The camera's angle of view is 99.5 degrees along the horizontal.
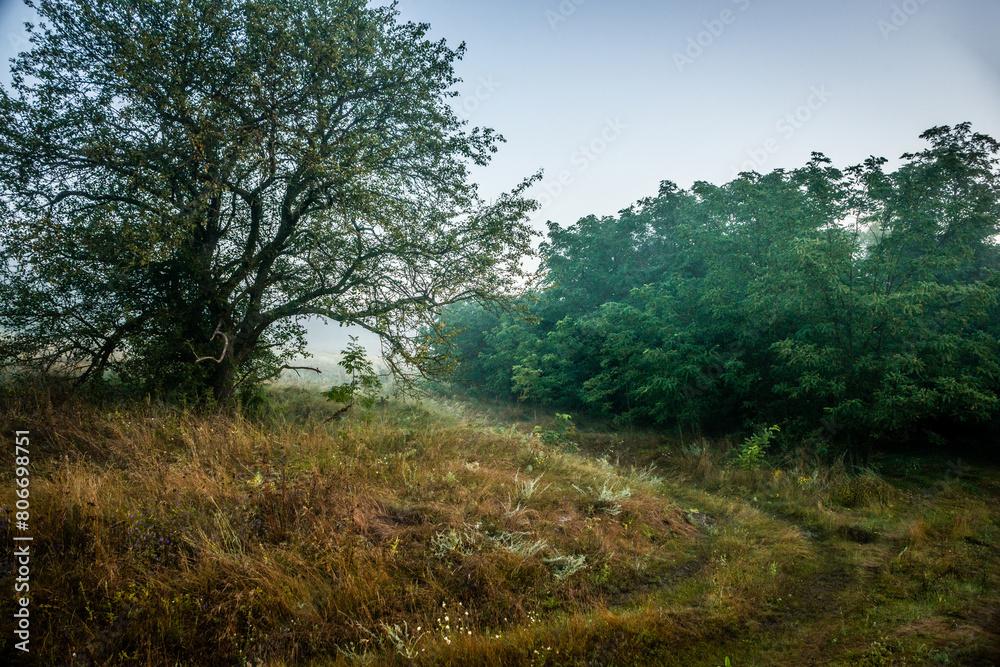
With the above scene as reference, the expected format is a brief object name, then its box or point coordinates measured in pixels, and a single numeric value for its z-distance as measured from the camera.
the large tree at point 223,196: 7.47
